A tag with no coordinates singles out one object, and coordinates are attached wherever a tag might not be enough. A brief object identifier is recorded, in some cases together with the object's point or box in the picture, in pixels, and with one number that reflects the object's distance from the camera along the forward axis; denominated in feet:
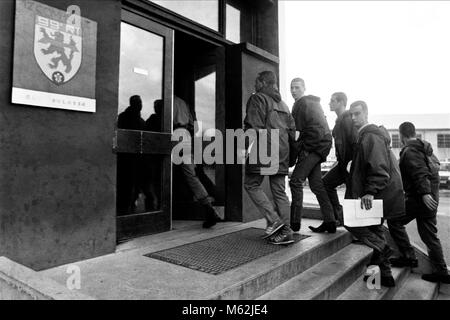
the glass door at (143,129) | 12.53
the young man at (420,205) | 12.96
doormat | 9.57
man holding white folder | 10.08
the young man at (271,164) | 11.98
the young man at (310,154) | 13.76
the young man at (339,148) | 14.37
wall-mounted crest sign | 9.02
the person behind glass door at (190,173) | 14.48
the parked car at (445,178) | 59.98
